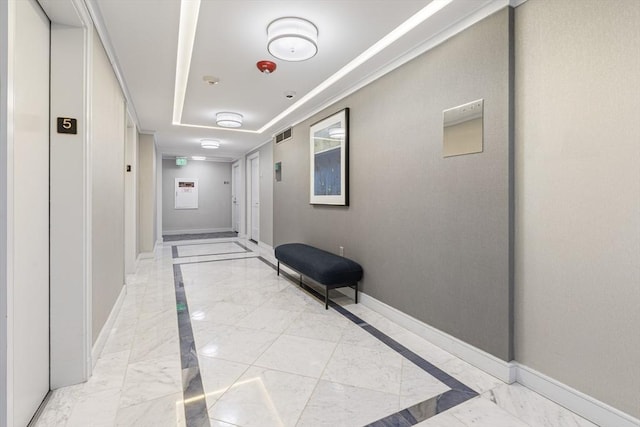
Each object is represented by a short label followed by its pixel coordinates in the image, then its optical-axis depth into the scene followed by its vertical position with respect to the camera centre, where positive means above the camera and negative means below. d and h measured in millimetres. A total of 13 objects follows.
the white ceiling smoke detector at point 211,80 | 3348 +1503
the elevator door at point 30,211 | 1431 +22
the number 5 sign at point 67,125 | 1853 +548
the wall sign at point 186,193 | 9906 +713
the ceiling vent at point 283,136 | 5457 +1466
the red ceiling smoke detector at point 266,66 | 2963 +1457
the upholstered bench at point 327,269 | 3270 -599
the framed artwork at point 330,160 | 3725 +725
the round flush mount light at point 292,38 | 2303 +1351
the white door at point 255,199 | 7758 +423
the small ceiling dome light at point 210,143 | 6773 +1608
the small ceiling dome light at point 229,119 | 4723 +1494
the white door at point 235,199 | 9891 +545
